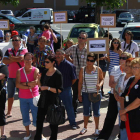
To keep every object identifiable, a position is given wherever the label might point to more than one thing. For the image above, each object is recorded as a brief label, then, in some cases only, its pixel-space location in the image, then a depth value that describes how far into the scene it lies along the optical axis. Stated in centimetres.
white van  4324
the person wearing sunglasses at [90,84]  771
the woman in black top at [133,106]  561
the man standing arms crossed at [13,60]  901
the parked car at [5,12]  5088
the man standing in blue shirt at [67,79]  820
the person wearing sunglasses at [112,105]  719
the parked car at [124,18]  4429
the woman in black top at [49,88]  697
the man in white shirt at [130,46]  1074
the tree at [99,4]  2670
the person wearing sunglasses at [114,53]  1008
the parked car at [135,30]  1509
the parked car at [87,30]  1931
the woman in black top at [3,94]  751
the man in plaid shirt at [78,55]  919
